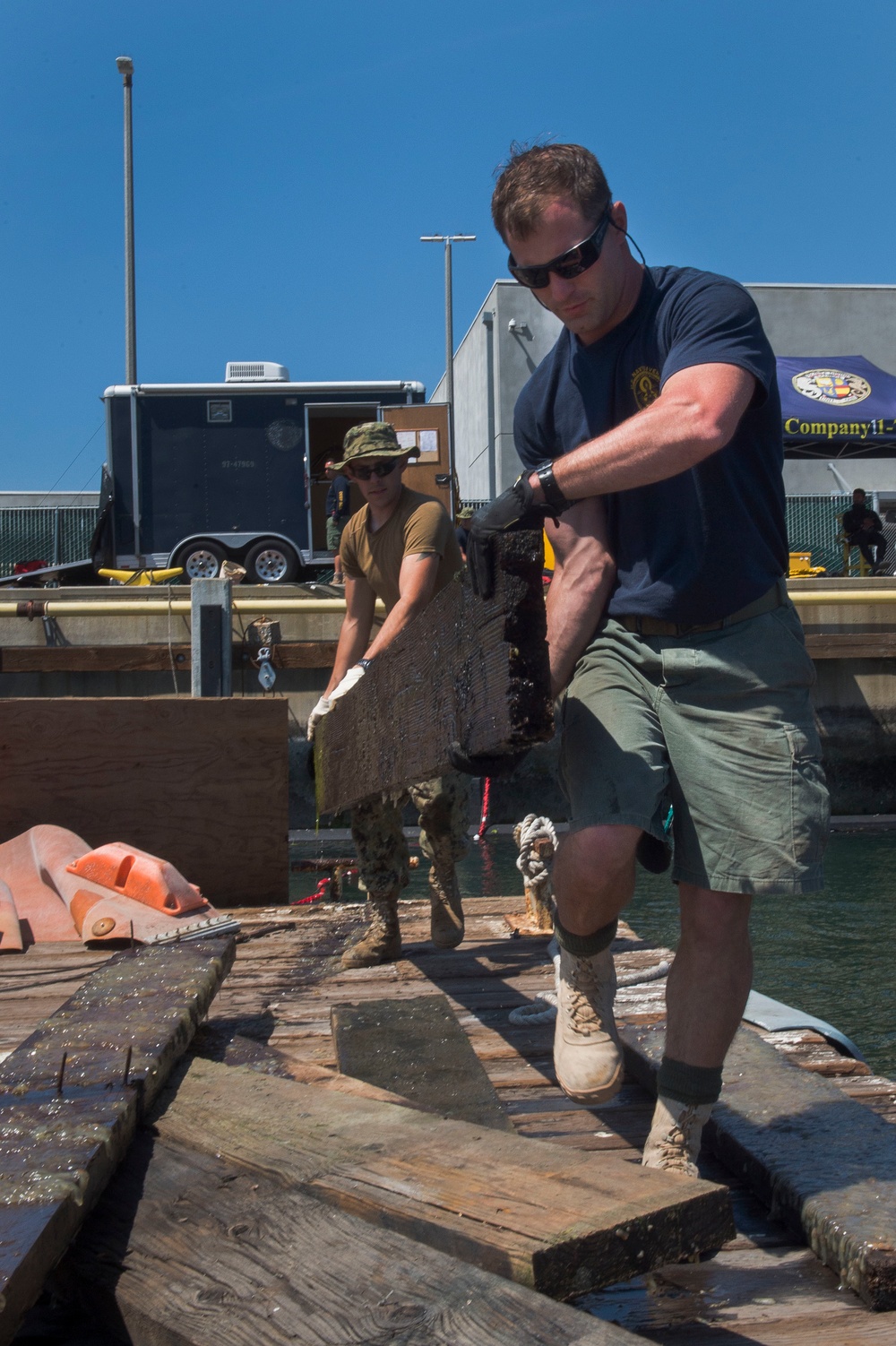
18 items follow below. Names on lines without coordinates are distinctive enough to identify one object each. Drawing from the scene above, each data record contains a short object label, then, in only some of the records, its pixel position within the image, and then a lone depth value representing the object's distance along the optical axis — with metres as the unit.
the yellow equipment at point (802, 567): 16.10
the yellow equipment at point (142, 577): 15.13
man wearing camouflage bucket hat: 4.20
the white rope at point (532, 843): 4.63
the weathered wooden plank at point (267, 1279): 1.31
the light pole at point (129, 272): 20.14
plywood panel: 5.46
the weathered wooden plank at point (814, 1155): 1.75
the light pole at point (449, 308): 30.91
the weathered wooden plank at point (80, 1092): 1.50
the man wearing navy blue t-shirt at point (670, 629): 2.04
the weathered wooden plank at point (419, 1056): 2.57
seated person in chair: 17.70
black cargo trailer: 15.98
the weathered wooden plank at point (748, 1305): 1.64
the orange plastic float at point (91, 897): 4.15
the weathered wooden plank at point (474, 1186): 1.43
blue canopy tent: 14.33
